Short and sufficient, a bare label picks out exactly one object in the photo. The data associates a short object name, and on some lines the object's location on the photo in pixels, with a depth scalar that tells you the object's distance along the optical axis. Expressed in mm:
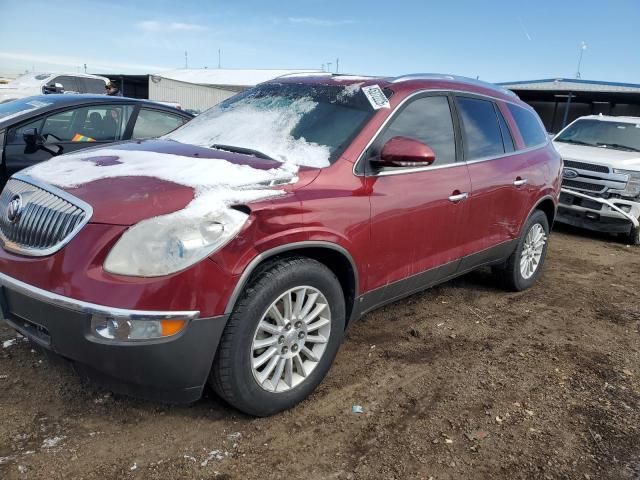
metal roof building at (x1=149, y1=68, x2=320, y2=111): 34719
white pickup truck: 7688
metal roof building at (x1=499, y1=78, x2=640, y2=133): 23984
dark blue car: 5125
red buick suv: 2332
